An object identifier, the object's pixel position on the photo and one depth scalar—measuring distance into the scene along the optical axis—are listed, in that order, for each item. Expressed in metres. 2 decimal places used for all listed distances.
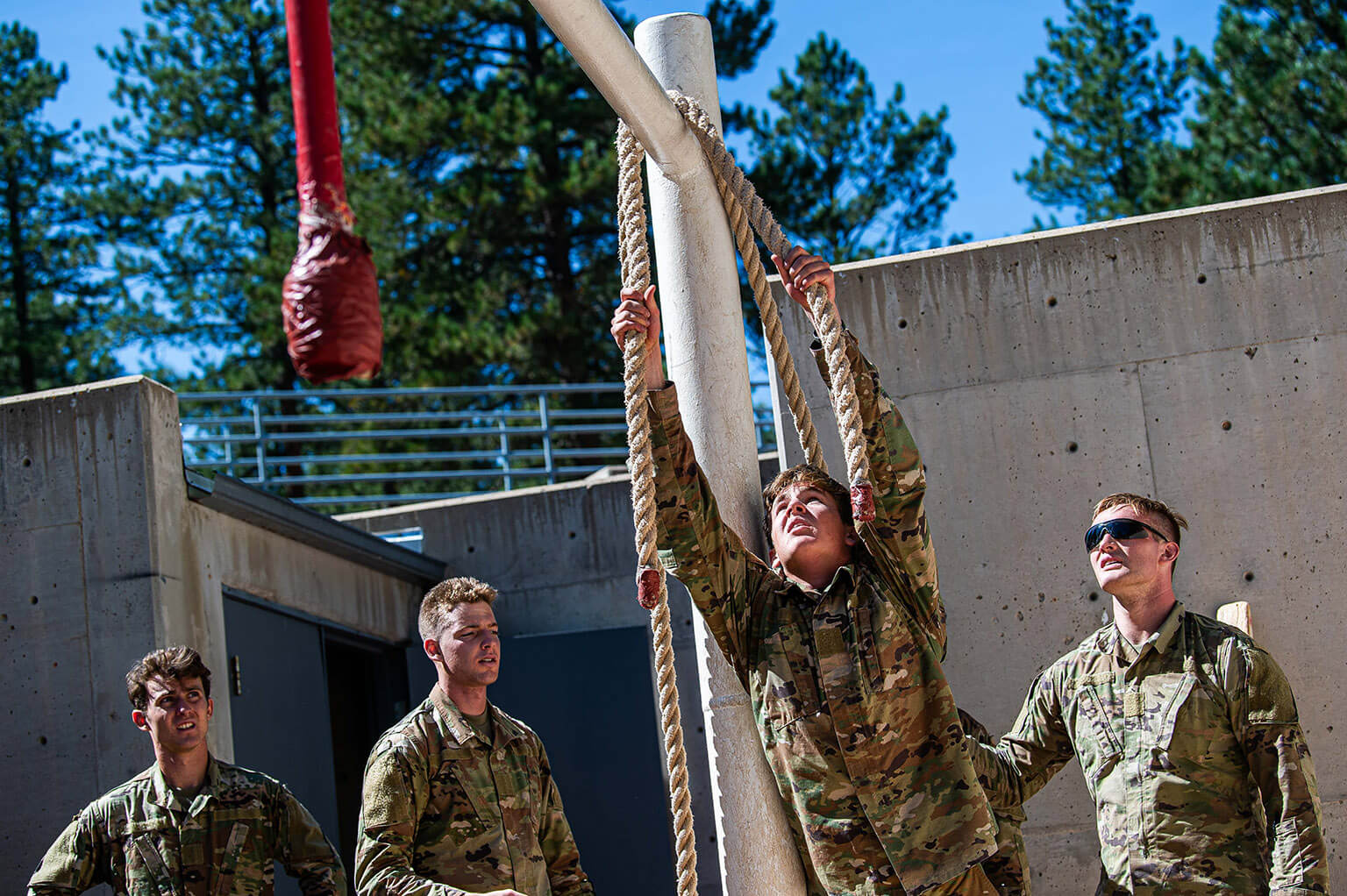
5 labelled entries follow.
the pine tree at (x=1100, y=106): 23.94
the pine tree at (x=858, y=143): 21.06
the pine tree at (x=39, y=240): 22.94
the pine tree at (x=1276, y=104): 18.55
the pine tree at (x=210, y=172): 22.34
